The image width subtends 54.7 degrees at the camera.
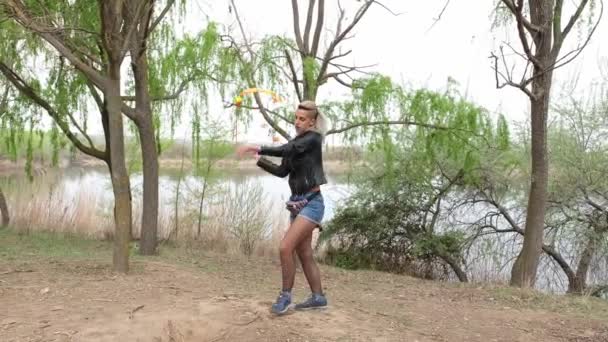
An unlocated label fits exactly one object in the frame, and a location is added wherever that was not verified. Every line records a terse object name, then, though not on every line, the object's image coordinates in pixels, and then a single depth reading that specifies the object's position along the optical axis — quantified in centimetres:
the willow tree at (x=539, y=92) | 819
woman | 455
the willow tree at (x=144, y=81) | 786
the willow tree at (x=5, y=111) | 1032
